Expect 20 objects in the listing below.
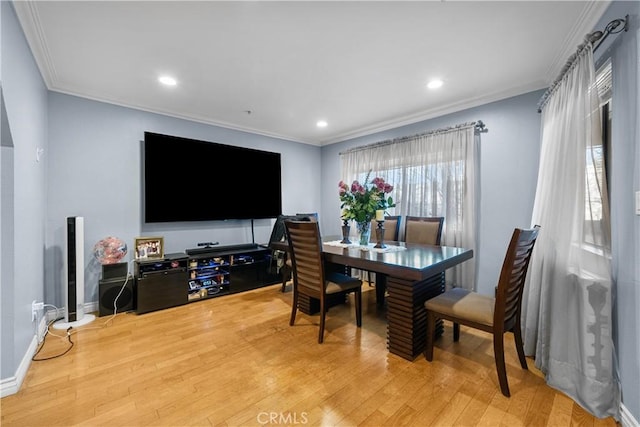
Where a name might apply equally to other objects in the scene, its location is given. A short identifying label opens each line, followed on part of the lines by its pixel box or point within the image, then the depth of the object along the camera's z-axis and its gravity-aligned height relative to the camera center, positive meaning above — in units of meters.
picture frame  3.17 -0.40
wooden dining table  1.94 -0.58
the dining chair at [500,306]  1.65 -0.66
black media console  3.00 -0.77
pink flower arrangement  2.65 +0.13
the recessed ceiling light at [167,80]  2.64 +1.36
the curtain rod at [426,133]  3.11 +1.07
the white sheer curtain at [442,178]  3.14 +0.46
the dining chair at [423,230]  3.05 -0.20
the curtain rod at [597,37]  1.45 +1.05
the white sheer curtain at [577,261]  1.51 -0.31
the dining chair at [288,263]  3.47 -0.63
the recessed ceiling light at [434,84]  2.73 +1.36
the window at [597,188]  1.59 +0.15
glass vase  2.74 -0.20
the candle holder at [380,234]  2.63 -0.21
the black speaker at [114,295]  2.84 -0.87
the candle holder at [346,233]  2.92 -0.21
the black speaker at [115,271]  2.93 -0.62
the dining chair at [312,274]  2.27 -0.55
